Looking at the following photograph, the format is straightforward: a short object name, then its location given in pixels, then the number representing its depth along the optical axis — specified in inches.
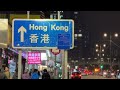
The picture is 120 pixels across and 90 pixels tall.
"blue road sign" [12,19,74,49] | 340.2
